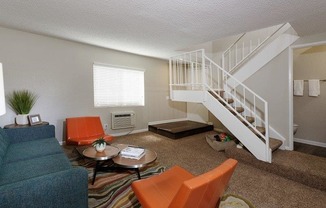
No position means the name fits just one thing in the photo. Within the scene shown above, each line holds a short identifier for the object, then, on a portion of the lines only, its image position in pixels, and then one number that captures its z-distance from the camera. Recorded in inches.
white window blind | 169.8
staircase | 109.1
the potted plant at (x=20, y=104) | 119.2
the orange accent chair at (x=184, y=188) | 37.1
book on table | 87.4
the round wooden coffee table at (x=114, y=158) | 80.5
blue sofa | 43.8
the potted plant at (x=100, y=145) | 91.5
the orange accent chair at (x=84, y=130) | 125.5
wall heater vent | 175.5
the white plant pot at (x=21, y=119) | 118.6
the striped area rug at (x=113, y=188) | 72.1
